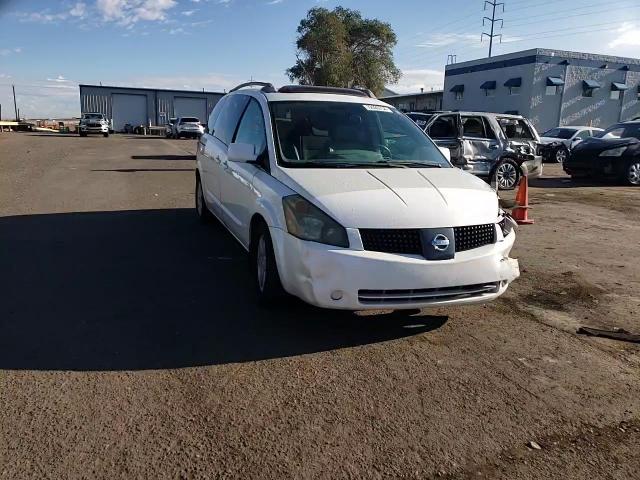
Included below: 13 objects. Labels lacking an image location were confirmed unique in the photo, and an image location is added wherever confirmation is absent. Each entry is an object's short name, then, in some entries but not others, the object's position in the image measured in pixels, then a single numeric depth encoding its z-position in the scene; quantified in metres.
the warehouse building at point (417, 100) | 55.06
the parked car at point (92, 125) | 44.91
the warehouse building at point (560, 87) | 38.91
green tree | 45.81
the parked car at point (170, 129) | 45.45
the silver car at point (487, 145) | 12.78
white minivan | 3.77
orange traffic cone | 9.05
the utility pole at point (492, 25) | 66.12
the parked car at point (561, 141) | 23.12
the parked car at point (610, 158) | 14.81
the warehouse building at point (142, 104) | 66.38
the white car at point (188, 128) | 40.75
